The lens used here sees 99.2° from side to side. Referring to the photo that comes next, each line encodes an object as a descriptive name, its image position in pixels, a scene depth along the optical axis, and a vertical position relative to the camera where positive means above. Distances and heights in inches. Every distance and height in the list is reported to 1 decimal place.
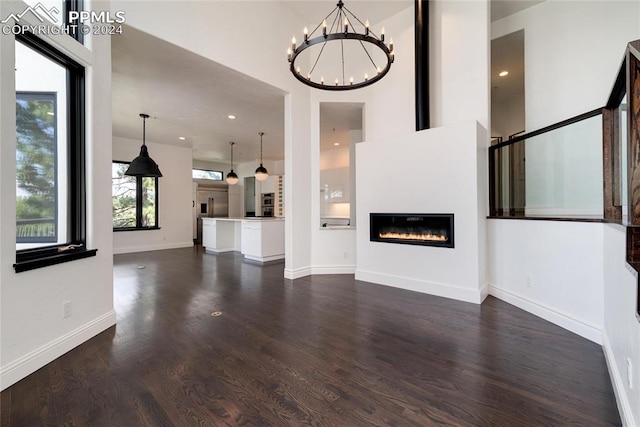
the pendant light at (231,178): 336.5 +45.4
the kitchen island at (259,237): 237.8 -21.1
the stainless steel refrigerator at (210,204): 393.7 +16.2
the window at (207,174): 423.5 +65.1
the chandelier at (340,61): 185.8 +106.2
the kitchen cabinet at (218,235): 289.4 -21.8
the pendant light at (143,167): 212.5 +38.5
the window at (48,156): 83.6 +20.3
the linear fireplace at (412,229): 145.1 -9.0
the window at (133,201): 290.7 +16.4
